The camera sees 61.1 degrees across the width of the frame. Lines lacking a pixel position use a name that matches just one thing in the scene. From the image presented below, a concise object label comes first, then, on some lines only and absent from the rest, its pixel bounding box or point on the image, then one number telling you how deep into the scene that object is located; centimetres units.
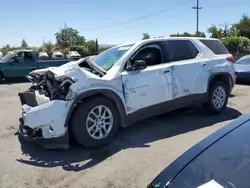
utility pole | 3291
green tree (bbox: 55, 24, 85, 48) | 4218
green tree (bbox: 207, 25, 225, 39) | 2636
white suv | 323
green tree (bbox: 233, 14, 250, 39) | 3097
